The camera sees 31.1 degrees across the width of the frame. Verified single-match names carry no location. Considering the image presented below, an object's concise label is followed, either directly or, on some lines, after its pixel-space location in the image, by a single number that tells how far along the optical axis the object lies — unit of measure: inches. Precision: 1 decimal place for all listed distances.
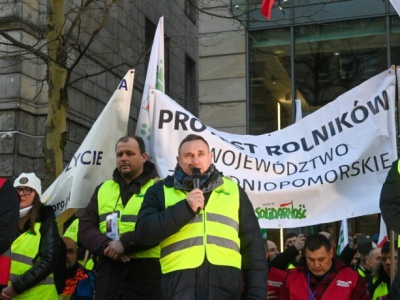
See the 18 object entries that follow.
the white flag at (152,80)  268.1
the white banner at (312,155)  245.0
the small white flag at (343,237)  386.9
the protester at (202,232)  165.9
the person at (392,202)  177.5
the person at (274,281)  264.4
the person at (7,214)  183.2
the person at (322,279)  226.7
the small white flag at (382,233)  343.6
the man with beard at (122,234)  203.8
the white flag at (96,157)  262.4
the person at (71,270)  294.2
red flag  281.9
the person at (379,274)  262.8
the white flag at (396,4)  226.1
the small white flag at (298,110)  384.4
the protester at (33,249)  235.5
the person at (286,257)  280.2
